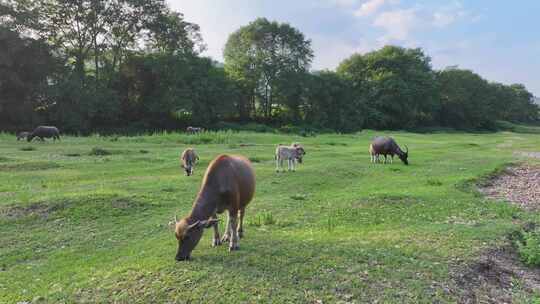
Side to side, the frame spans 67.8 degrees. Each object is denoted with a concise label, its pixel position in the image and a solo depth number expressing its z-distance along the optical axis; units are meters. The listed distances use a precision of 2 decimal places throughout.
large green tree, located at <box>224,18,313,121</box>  70.19
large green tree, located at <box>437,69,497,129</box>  96.50
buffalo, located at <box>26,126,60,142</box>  34.84
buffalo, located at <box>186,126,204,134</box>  49.97
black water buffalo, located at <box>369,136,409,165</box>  25.23
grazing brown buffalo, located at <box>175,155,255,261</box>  7.64
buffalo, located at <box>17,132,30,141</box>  35.88
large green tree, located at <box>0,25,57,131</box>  44.09
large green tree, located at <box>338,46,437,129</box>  80.56
